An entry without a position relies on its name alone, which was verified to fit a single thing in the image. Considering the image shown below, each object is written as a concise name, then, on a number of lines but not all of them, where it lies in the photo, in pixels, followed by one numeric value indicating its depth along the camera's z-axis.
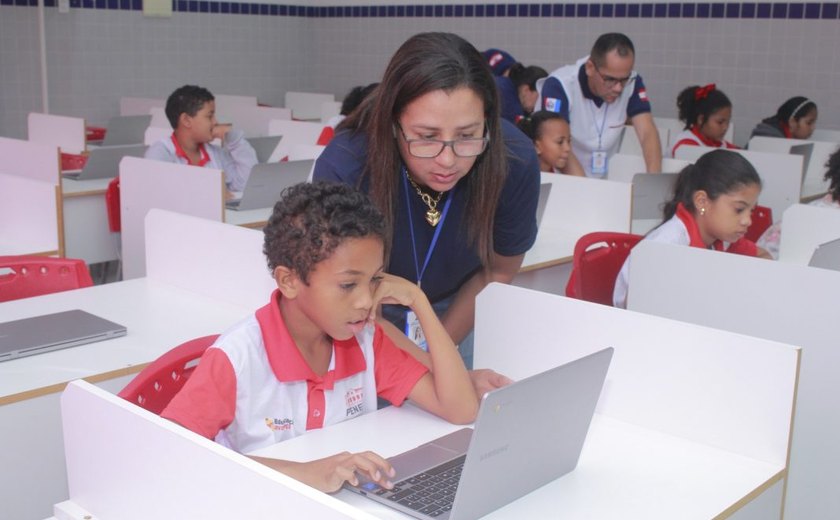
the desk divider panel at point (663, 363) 1.66
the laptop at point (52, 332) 2.20
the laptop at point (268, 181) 4.16
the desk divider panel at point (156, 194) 3.92
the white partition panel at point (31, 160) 4.48
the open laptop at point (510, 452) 1.32
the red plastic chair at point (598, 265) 2.98
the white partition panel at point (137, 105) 7.19
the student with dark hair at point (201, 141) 4.60
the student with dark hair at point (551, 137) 4.13
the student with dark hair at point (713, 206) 2.95
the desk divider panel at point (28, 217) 3.41
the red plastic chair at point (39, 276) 2.71
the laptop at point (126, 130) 6.45
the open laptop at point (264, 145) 5.28
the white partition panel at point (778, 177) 4.64
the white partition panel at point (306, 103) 8.07
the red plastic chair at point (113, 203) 4.33
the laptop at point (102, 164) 4.71
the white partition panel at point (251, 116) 6.78
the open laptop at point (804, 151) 5.26
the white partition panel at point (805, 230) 3.24
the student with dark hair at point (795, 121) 6.00
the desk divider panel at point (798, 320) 2.13
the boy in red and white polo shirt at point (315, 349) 1.67
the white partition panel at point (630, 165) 4.66
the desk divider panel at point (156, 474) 1.07
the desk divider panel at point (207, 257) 2.54
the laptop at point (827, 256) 2.57
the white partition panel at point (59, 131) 6.08
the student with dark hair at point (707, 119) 5.47
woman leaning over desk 1.75
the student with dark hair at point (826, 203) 3.57
